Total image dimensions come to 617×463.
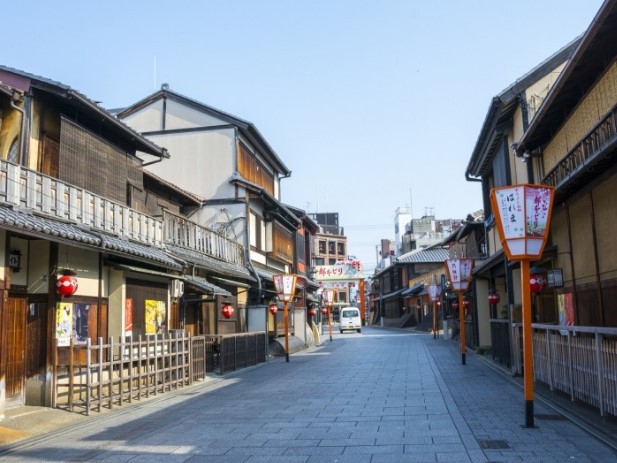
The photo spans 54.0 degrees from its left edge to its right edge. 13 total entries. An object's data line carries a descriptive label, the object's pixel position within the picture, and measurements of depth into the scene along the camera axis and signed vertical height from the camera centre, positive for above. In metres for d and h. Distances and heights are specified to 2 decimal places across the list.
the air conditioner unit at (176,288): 17.92 +0.51
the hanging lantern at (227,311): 21.28 -0.26
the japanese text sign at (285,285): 24.47 +0.67
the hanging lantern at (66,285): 11.84 +0.46
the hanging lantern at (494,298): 23.33 -0.12
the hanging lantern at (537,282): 16.02 +0.30
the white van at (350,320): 59.54 -1.99
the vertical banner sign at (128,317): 15.13 -0.26
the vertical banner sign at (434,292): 39.50 +0.30
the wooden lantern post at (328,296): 46.13 +0.31
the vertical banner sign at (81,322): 13.11 -0.31
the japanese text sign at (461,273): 21.69 +0.83
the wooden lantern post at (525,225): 9.75 +1.10
